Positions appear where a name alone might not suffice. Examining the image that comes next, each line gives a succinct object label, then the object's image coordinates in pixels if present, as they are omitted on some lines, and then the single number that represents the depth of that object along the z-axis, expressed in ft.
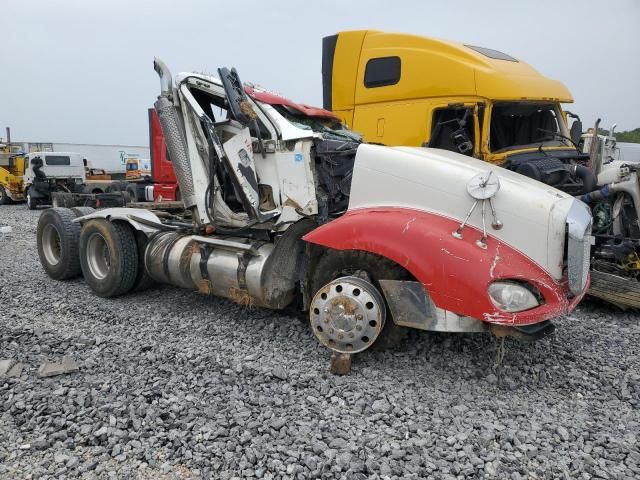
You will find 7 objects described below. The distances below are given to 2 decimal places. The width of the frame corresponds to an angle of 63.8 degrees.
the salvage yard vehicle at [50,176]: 63.31
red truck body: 27.07
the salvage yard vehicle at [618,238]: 17.42
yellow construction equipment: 69.72
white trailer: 114.21
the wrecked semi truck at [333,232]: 10.76
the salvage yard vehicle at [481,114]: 18.56
